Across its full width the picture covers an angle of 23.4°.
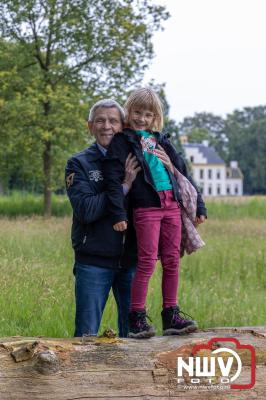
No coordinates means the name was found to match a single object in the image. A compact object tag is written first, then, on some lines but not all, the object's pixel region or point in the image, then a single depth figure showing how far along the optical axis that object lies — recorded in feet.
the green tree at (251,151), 297.74
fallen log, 11.61
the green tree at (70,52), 72.90
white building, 324.80
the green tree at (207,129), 354.13
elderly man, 13.61
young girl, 13.51
